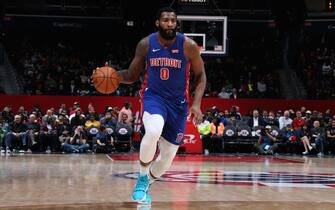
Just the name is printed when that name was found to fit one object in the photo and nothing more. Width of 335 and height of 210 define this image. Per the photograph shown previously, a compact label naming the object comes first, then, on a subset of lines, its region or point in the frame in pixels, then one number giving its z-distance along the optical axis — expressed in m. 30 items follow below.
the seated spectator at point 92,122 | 19.67
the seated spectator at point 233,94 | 24.59
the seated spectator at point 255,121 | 20.77
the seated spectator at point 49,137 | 19.44
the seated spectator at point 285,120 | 20.89
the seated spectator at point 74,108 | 20.60
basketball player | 6.63
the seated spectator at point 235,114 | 21.33
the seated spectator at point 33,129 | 19.30
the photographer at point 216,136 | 20.16
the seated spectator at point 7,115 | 20.11
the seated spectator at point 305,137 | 20.25
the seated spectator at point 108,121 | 19.81
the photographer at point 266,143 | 20.12
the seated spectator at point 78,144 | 19.36
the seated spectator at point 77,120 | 19.81
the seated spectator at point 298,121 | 20.55
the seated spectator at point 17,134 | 19.11
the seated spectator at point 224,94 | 24.61
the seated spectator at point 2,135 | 19.22
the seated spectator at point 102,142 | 19.42
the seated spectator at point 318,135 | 20.25
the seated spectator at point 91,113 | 20.08
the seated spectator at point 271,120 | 20.83
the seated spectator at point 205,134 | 19.92
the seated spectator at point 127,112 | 20.02
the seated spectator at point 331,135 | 20.31
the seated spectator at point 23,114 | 19.65
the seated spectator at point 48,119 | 19.79
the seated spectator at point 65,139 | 19.39
